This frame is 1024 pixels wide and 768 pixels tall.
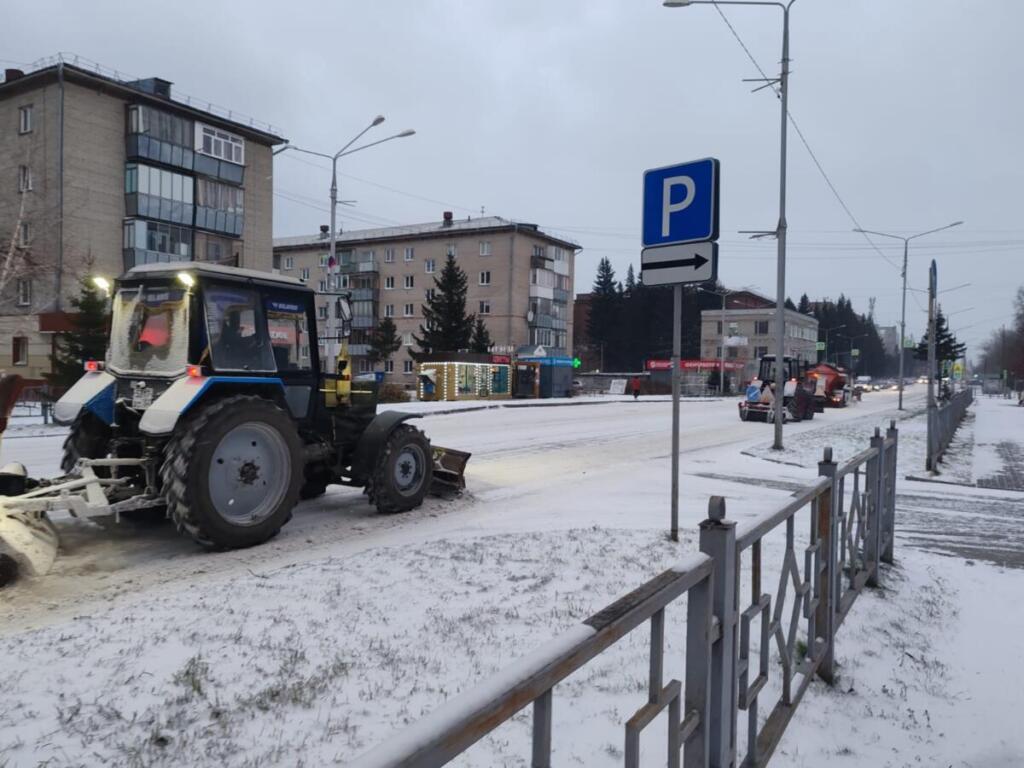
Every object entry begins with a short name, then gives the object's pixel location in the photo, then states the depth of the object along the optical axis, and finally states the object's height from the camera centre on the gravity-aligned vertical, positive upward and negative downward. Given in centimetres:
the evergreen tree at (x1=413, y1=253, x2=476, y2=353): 5056 +340
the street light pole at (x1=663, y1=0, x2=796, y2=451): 1476 +276
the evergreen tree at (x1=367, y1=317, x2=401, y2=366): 4866 +157
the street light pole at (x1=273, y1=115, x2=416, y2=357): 2283 +662
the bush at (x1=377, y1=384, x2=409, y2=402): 3309 -140
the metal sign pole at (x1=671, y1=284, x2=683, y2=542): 653 -18
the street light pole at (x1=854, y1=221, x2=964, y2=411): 3694 +274
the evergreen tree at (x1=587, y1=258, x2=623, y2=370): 9156 +588
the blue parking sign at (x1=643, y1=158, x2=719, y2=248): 620 +148
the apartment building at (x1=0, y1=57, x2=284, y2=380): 3194 +872
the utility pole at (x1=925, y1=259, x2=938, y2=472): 1274 +10
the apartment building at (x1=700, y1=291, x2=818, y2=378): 8760 +500
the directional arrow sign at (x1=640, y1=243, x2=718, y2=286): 617 +94
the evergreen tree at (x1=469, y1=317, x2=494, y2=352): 5094 +185
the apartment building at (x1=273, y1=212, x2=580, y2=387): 6050 +810
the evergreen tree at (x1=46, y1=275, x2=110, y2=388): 1986 +58
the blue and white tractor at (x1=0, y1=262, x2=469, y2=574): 582 -55
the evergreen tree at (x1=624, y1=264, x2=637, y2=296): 10000 +1373
